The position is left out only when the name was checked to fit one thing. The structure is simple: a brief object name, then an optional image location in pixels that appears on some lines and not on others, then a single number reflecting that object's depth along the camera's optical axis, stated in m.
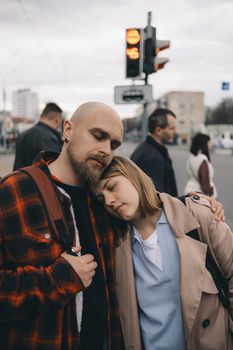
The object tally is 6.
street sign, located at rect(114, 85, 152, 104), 7.99
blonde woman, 1.97
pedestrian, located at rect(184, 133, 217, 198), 5.66
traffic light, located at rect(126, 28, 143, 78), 7.38
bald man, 1.66
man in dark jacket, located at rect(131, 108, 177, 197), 4.77
